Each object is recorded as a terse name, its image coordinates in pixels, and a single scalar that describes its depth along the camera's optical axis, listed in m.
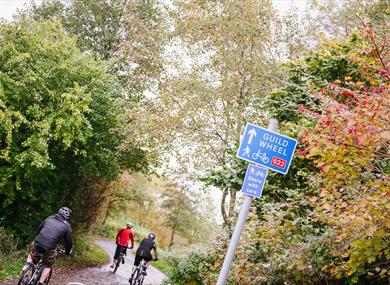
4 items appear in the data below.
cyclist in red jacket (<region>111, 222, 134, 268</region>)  16.44
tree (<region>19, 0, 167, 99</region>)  22.22
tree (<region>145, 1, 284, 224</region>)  16.38
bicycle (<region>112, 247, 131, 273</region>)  16.68
